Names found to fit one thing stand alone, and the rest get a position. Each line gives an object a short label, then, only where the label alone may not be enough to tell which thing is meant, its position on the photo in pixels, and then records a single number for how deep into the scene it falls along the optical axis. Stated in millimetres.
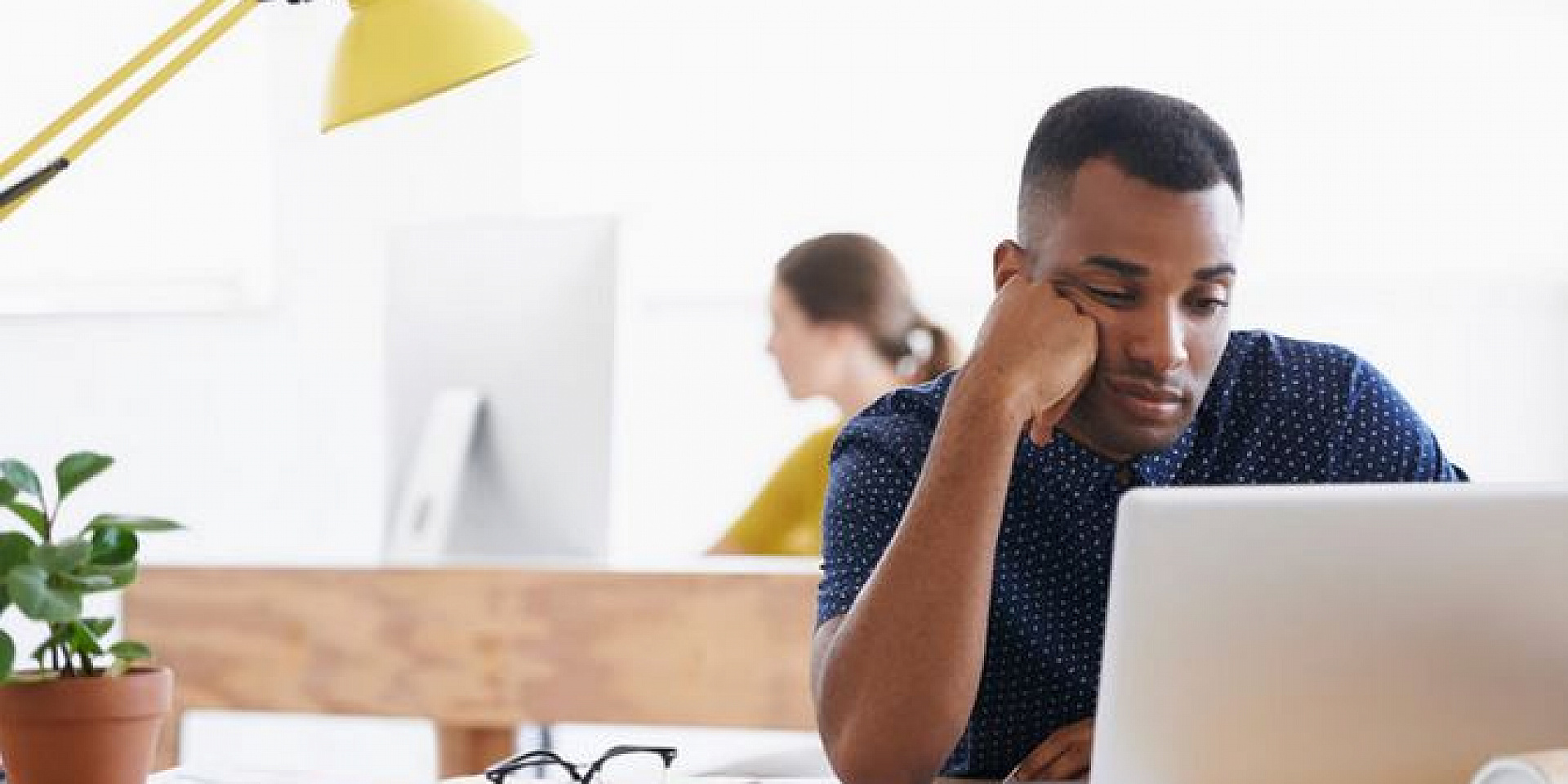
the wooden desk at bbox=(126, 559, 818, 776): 3557
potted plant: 2163
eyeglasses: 2226
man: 2286
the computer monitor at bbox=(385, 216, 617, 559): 3678
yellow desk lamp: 2318
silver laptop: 1893
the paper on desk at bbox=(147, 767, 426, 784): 2339
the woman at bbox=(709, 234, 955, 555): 4119
